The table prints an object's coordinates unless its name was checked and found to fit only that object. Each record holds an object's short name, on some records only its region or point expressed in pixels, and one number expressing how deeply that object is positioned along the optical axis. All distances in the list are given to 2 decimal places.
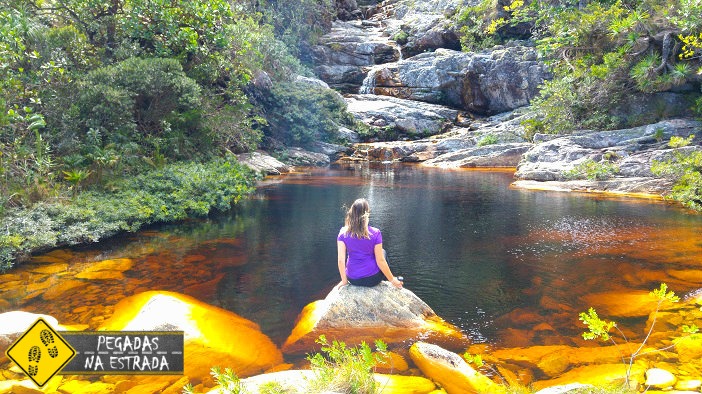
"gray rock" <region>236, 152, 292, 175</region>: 22.44
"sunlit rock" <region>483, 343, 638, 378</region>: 4.77
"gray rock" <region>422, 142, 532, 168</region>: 27.73
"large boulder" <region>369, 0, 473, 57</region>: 41.28
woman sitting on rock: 5.68
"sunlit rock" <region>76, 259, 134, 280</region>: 7.70
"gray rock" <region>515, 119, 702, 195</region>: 17.45
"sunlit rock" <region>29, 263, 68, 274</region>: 7.86
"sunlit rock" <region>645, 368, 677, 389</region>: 4.00
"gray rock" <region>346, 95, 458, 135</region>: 35.06
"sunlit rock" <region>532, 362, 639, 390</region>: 4.18
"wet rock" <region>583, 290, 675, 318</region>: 6.05
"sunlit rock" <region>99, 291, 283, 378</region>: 4.79
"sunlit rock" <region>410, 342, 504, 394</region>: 4.11
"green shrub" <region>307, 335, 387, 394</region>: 3.49
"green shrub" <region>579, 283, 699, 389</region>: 3.54
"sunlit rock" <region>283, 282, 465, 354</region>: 5.45
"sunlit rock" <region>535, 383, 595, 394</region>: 3.31
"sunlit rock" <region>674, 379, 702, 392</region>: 3.87
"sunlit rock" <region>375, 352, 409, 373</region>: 4.72
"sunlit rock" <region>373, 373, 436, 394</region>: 4.02
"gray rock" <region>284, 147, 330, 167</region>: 28.84
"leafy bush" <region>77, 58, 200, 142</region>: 12.35
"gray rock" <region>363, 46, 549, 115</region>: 35.31
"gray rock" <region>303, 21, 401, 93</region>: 41.53
